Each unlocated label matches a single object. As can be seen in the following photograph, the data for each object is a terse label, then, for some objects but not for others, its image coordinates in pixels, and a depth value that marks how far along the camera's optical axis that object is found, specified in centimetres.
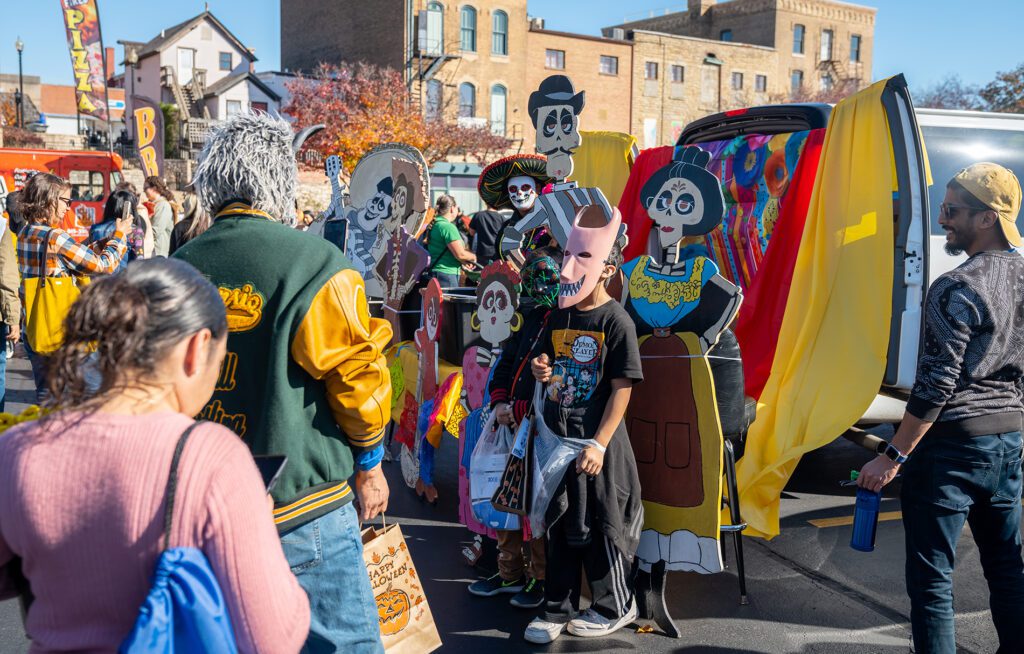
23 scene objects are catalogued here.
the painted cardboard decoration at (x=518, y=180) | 601
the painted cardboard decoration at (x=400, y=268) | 603
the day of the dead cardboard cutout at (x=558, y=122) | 531
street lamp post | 3594
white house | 4388
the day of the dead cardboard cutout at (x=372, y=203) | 654
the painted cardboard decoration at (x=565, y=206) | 382
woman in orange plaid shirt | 572
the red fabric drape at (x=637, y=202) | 727
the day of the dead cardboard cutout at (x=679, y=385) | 381
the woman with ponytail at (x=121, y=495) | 141
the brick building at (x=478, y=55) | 3816
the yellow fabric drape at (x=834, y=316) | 450
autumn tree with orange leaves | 3000
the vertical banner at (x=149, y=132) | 1445
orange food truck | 1844
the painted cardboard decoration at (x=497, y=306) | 473
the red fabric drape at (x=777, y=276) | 571
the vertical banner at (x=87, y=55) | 2162
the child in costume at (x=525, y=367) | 379
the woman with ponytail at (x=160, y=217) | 1003
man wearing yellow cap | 288
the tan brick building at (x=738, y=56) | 4397
